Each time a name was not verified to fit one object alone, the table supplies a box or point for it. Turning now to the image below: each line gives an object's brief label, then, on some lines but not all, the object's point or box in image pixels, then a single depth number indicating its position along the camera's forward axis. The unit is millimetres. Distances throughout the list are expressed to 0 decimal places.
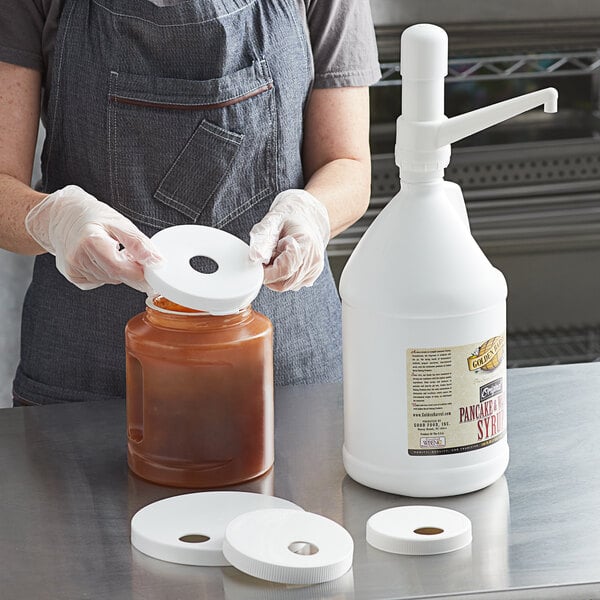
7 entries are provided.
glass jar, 2498
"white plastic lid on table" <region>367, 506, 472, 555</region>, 2388
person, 2932
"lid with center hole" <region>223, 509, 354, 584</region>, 2330
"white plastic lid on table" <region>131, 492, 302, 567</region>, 2379
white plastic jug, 2428
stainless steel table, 2344
